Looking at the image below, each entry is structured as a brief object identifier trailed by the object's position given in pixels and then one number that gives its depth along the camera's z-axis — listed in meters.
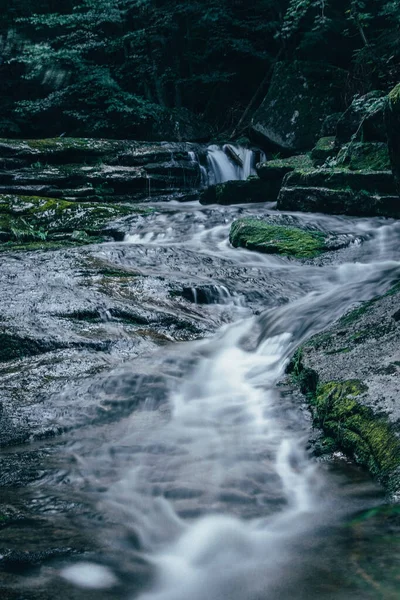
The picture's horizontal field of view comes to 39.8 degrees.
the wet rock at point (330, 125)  12.55
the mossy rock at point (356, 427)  2.76
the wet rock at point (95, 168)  12.16
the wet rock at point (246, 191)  11.58
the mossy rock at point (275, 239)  7.85
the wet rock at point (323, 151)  11.06
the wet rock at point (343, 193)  9.15
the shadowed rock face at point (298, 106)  13.91
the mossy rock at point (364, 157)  9.38
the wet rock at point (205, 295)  6.24
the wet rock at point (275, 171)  11.36
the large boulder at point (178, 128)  16.62
